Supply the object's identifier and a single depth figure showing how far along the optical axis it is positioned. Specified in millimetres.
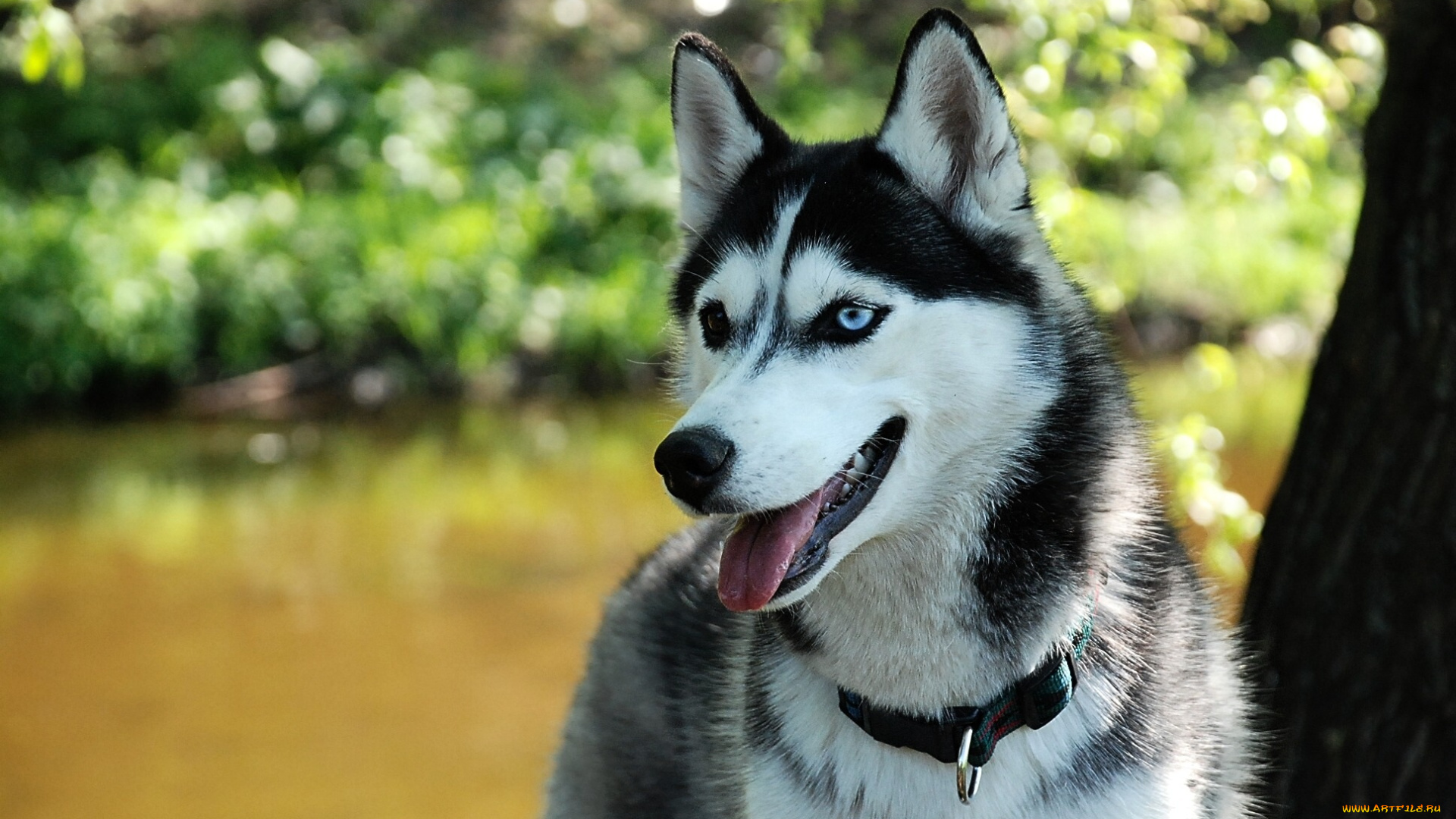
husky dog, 2252
